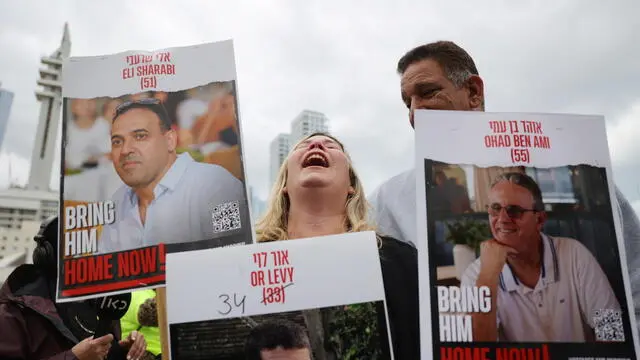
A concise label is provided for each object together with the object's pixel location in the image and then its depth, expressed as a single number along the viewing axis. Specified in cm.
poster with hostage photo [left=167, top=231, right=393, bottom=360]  105
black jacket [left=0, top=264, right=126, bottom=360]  124
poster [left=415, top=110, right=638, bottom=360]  105
